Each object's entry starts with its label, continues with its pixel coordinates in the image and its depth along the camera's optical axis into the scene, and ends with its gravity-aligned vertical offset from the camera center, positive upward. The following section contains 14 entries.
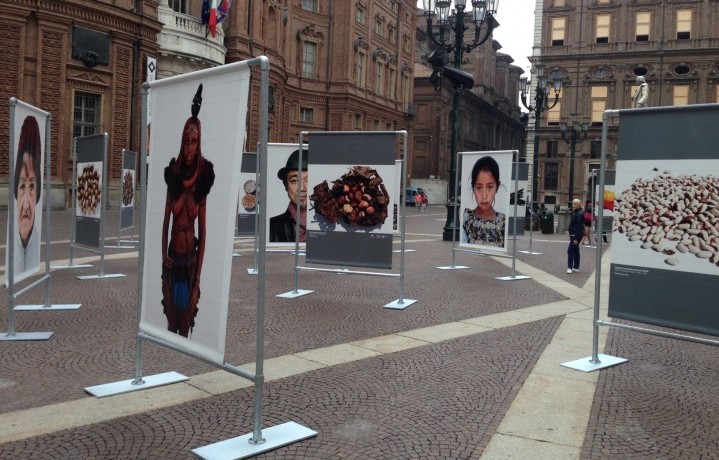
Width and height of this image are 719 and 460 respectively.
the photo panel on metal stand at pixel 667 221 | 5.52 -0.01
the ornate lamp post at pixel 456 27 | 17.03 +5.53
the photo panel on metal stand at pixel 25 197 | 6.92 -0.03
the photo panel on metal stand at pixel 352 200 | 9.79 +0.13
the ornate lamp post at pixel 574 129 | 41.30 +5.65
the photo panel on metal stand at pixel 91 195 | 10.84 +0.04
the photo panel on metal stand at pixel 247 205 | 14.97 -0.04
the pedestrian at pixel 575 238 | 14.60 -0.48
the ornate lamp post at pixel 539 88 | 30.34 +6.19
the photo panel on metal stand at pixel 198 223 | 4.29 -0.16
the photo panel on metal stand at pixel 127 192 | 16.06 +0.17
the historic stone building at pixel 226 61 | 25.55 +7.44
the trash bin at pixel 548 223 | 29.14 -0.35
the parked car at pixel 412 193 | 57.16 +1.54
